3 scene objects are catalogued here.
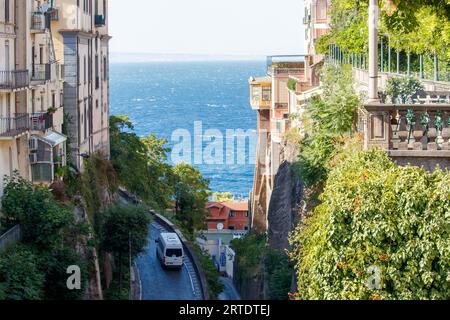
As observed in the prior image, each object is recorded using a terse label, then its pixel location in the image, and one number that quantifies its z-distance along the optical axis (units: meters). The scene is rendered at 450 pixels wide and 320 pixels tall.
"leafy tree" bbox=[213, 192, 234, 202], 104.39
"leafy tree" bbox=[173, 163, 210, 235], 66.19
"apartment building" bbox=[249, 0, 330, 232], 57.69
